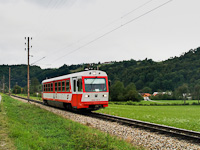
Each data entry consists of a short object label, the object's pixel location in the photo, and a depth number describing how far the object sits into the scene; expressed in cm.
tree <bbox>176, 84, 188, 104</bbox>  8531
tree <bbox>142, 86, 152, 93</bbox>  13425
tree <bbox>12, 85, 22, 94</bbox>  11601
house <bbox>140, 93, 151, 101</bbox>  11396
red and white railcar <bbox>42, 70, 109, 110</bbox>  1822
